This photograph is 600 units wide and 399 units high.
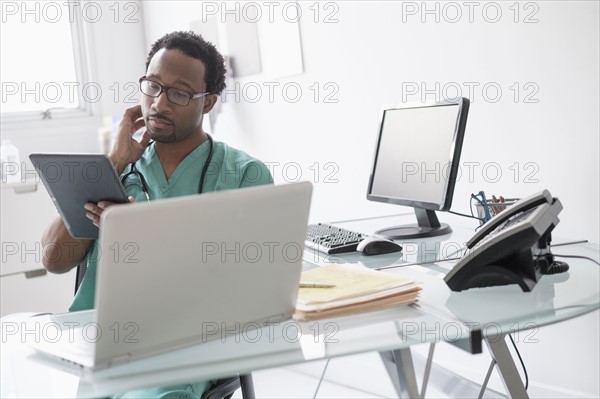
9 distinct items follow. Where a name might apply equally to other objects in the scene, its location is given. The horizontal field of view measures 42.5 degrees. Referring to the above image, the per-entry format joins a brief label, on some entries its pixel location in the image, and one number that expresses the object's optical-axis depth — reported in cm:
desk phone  132
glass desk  107
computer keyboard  181
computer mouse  176
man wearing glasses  186
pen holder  187
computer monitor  187
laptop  102
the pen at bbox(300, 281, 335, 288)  135
